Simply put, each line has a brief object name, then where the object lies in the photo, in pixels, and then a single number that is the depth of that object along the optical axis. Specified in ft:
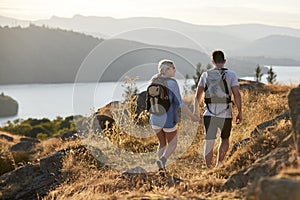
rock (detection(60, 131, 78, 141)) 50.89
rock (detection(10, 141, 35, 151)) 81.36
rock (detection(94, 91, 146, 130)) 39.23
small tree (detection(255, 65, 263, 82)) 95.52
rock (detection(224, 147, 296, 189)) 15.07
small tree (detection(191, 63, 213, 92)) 121.24
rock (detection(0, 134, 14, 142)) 115.91
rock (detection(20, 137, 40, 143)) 100.01
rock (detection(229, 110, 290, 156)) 24.04
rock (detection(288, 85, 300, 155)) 15.11
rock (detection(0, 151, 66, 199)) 27.07
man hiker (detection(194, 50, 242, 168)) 21.08
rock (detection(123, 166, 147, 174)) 22.78
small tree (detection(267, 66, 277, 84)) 99.89
